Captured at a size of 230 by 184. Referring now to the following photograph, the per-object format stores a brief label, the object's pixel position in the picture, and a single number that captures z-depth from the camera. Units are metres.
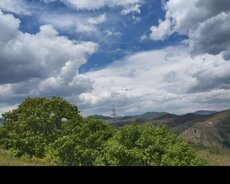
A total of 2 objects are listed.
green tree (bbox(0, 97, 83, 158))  42.53
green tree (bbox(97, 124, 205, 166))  37.40
